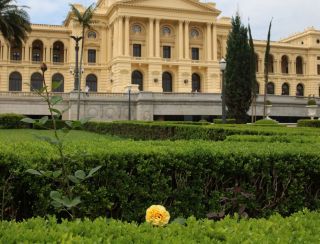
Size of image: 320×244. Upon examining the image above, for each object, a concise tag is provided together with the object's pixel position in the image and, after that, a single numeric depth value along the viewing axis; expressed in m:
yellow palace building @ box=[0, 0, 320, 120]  62.91
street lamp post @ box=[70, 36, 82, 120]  39.28
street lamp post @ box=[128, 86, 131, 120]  41.82
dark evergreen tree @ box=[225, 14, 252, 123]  37.31
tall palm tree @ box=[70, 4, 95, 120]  40.91
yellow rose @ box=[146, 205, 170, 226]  3.21
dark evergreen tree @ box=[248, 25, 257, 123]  38.12
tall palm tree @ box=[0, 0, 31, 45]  39.75
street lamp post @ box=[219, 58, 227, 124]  23.22
